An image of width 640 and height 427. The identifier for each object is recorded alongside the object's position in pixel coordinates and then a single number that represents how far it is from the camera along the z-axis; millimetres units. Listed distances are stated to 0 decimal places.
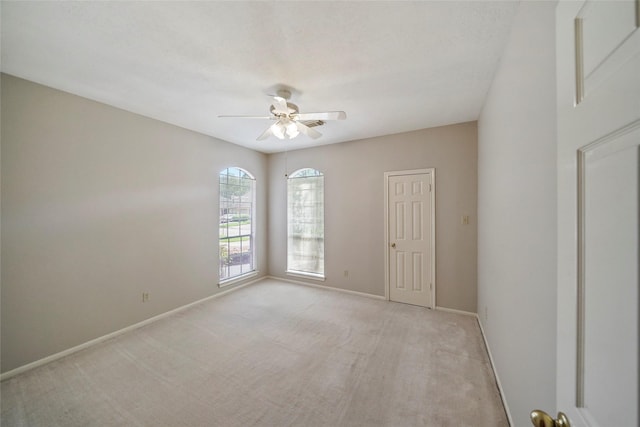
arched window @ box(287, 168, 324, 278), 4363
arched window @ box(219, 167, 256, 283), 4043
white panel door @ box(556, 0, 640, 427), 385
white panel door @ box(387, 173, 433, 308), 3389
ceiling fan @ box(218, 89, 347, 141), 2135
